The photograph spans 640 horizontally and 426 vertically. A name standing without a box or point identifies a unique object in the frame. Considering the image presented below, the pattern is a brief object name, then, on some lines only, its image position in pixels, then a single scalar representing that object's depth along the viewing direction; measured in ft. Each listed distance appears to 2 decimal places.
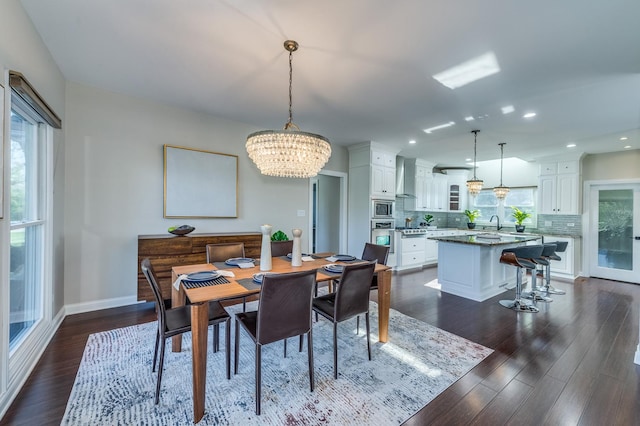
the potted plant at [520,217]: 21.18
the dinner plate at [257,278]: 6.73
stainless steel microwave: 18.12
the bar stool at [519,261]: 11.95
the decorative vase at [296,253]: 8.44
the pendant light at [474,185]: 16.22
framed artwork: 12.12
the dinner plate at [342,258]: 9.34
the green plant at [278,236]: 14.46
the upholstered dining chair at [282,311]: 5.65
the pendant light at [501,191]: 17.24
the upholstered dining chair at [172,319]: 5.84
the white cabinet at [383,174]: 18.07
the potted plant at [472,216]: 24.22
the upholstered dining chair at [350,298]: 6.93
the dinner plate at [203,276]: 6.75
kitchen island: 13.11
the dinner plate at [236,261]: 8.62
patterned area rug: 5.55
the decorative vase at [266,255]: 7.86
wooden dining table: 5.42
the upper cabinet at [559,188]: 18.66
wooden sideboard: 10.61
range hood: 21.47
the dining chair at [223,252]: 9.74
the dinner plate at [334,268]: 7.82
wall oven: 18.17
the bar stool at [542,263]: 13.31
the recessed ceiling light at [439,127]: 13.41
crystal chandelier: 7.31
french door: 17.22
